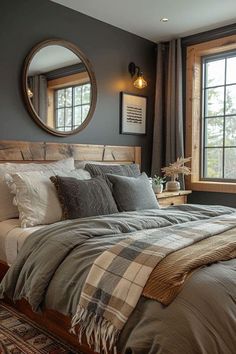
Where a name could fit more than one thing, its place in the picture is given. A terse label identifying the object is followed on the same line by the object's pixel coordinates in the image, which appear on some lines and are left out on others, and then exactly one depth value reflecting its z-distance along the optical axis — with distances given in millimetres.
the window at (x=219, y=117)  4043
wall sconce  4031
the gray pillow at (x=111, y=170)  3045
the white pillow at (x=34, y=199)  2396
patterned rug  1874
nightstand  3724
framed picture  4032
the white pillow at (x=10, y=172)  2562
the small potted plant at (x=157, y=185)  3709
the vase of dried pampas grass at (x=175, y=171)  3906
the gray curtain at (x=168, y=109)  4191
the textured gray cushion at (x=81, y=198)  2406
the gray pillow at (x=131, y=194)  2730
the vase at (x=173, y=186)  3963
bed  1261
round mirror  3145
